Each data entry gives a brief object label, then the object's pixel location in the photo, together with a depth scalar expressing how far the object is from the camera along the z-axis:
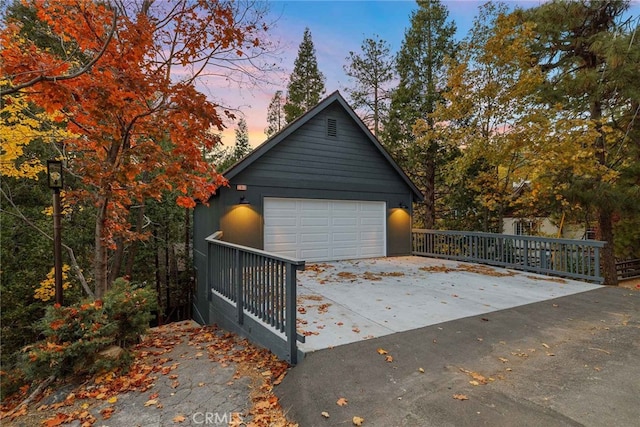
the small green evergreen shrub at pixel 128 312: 3.84
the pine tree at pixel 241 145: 19.20
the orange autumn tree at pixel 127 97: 3.99
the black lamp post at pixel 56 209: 4.30
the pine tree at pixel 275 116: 21.07
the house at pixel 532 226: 10.32
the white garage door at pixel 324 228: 8.62
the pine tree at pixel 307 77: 19.25
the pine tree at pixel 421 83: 12.50
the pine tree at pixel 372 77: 14.76
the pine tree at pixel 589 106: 8.27
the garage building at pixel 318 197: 8.09
